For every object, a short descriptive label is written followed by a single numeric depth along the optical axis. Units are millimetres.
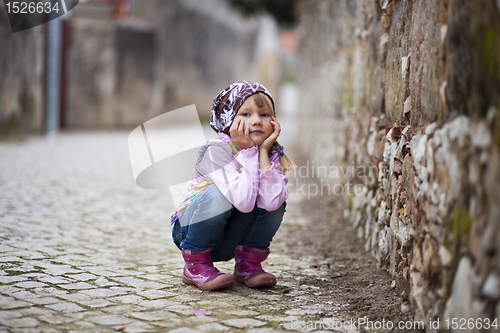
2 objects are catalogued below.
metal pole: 9812
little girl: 2285
